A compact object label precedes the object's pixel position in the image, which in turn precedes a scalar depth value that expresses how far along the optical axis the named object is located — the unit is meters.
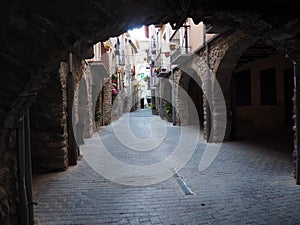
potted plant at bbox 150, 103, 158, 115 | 26.44
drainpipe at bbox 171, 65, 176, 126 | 15.13
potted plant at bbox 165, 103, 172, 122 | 17.27
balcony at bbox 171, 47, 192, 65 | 10.65
